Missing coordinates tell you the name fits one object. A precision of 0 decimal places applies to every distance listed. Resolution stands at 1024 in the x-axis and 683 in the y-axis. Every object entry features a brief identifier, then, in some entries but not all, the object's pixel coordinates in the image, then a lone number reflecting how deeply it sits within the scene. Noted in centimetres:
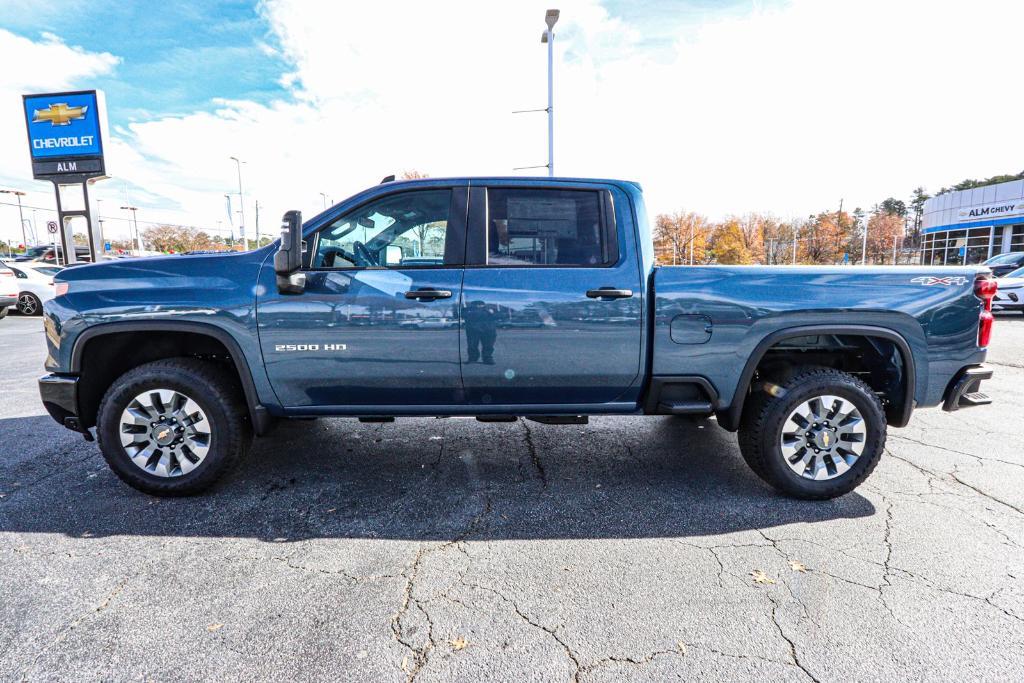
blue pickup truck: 329
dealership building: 3278
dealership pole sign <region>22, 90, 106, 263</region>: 1920
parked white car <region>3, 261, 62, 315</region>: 1409
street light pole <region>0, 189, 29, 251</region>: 4531
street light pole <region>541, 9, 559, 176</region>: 1612
